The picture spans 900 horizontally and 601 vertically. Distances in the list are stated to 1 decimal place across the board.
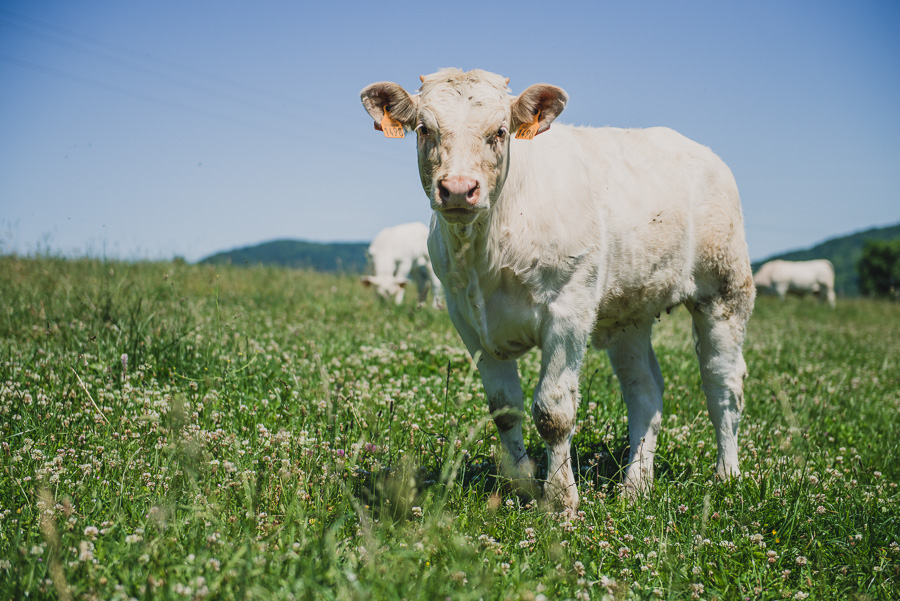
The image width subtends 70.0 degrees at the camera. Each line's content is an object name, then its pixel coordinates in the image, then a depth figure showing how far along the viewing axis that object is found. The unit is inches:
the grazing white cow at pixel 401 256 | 688.4
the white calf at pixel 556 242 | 143.8
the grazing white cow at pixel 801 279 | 1331.2
